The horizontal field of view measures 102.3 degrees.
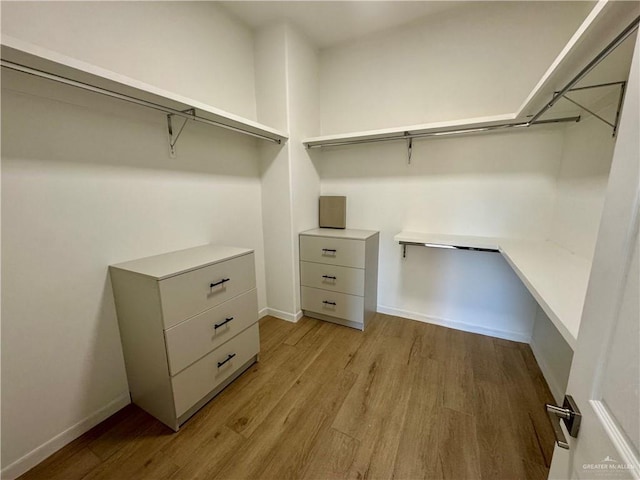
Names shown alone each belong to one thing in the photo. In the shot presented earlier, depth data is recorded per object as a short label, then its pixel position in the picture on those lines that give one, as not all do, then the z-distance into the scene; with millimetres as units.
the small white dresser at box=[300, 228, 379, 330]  2207
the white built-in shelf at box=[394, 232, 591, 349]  831
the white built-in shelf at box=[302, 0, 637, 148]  693
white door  383
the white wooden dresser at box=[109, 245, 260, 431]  1271
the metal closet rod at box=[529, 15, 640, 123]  702
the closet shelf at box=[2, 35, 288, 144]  870
